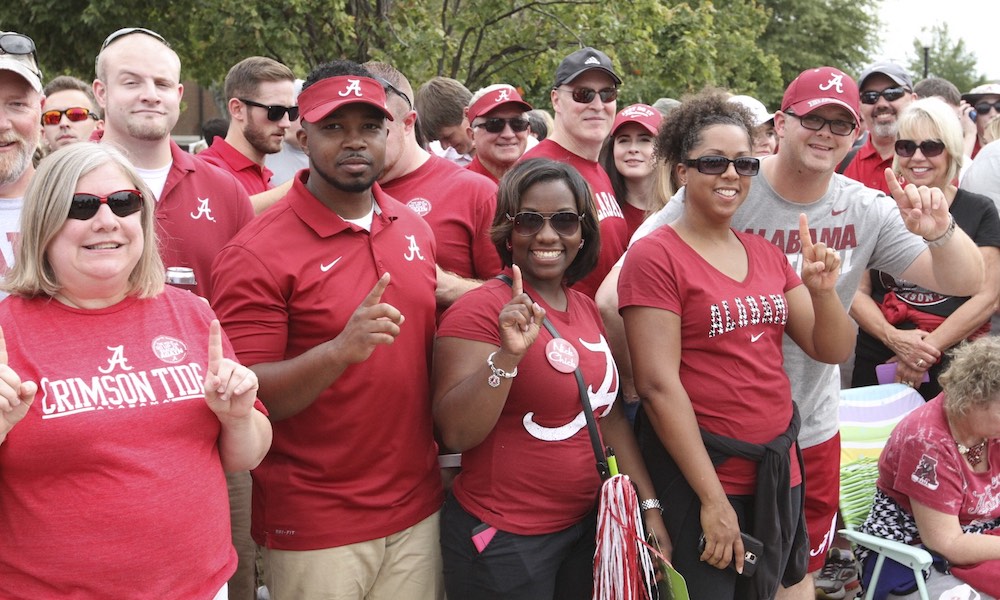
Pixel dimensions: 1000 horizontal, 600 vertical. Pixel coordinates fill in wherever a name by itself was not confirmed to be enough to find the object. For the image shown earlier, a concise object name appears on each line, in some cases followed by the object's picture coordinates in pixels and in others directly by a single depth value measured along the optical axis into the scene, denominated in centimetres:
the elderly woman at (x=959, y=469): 404
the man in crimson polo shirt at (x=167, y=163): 339
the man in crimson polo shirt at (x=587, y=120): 450
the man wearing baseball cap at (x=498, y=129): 505
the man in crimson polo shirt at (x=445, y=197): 378
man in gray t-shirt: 354
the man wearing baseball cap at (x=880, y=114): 609
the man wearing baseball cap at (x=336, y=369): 274
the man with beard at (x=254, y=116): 494
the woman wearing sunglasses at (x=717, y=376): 304
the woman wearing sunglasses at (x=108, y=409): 225
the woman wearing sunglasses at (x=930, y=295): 488
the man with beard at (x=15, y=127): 312
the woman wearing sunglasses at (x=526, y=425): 285
